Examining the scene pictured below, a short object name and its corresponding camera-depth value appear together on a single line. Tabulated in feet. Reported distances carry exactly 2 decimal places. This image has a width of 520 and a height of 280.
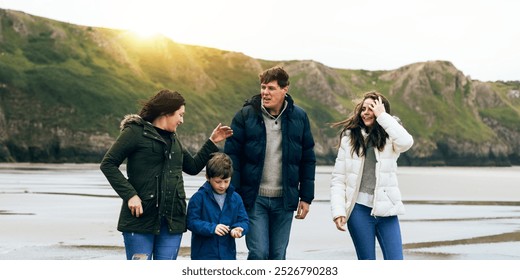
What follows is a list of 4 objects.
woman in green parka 25.90
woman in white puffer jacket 27.35
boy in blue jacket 27.22
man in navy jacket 29.35
